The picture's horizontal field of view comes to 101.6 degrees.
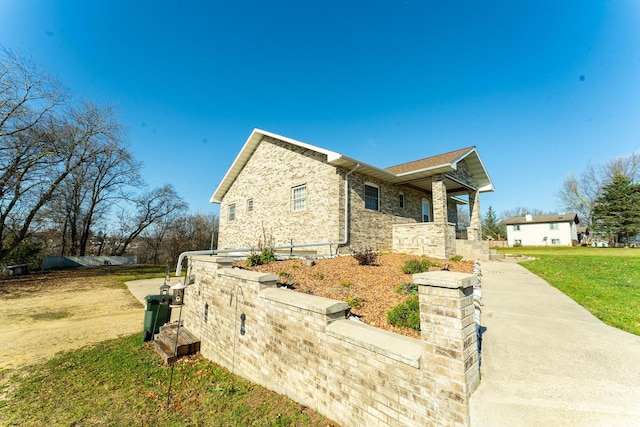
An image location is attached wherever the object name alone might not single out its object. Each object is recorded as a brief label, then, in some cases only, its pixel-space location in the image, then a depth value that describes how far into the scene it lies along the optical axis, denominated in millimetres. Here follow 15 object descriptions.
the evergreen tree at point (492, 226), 45250
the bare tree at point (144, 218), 28641
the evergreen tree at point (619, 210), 32031
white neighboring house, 39812
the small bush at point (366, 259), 8258
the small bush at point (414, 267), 7418
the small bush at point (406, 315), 3805
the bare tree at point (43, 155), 13344
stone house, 11039
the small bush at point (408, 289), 5414
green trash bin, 6992
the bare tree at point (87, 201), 21969
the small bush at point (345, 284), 5906
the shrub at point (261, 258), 7462
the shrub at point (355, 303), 4746
